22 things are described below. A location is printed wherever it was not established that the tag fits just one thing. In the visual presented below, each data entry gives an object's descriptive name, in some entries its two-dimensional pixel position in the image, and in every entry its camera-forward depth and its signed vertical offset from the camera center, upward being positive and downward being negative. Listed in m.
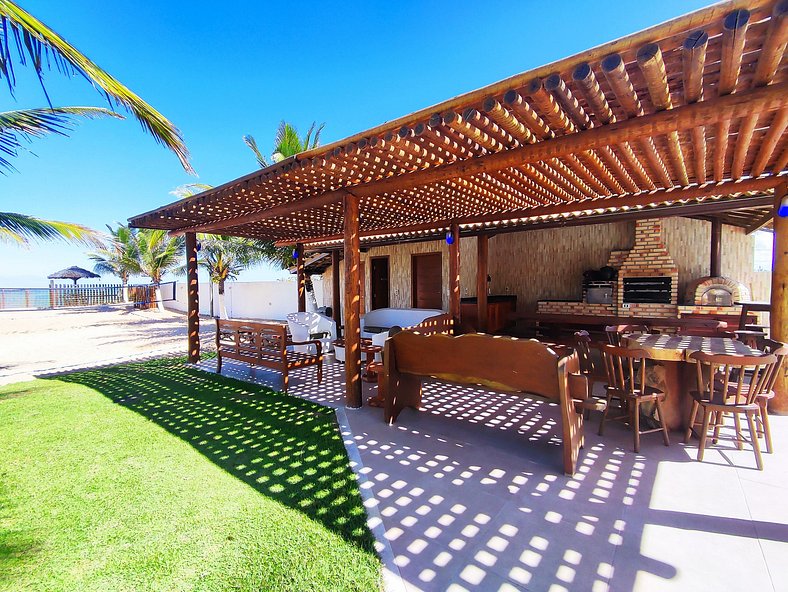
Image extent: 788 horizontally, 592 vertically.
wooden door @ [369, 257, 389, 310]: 11.95 +0.08
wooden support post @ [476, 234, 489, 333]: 7.62 -0.09
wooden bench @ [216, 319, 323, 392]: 5.00 -0.91
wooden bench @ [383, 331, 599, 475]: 2.79 -0.75
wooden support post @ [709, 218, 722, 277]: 7.11 +0.62
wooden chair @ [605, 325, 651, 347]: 4.34 -0.61
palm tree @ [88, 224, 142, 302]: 21.25 +2.12
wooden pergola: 2.03 +1.24
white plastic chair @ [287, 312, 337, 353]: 7.74 -0.91
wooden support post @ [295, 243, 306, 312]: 9.79 +0.23
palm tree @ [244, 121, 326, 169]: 13.56 +5.51
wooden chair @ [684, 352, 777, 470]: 2.71 -0.94
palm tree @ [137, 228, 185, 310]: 20.91 +2.13
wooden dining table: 3.36 -0.92
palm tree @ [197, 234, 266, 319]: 15.23 +1.55
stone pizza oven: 6.66 -0.23
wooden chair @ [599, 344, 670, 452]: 3.08 -0.96
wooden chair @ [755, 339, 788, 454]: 2.84 -0.93
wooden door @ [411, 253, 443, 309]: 10.39 +0.13
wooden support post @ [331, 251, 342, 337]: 10.82 -0.21
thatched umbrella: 22.34 +1.01
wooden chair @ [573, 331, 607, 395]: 3.83 -0.77
